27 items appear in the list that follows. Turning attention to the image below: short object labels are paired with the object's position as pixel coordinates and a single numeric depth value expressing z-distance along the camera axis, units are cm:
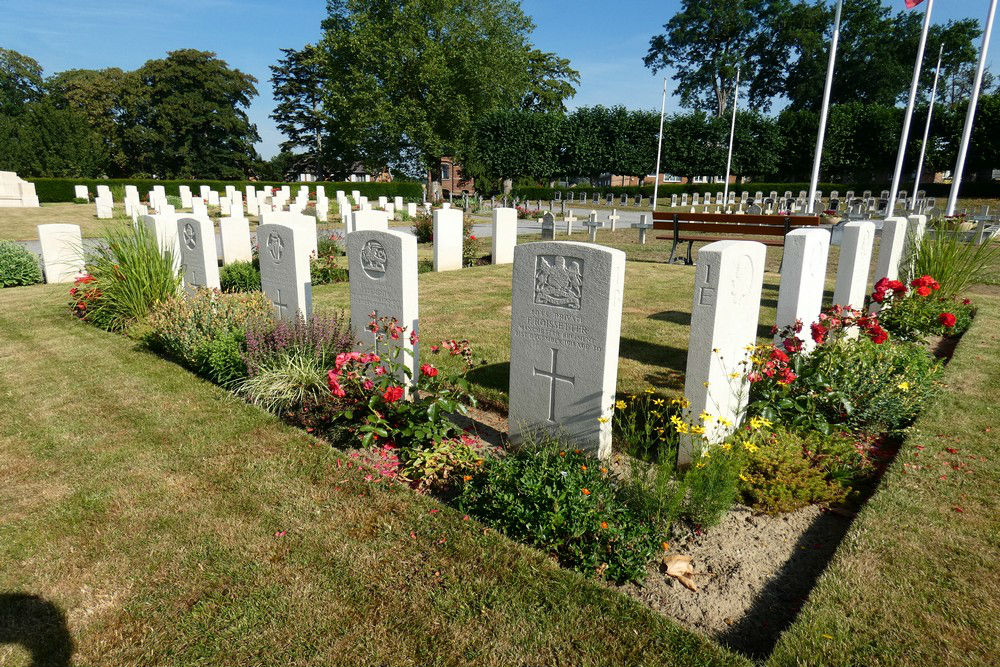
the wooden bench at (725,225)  1209
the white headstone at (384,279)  478
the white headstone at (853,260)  627
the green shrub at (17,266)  1105
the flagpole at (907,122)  1765
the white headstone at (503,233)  1388
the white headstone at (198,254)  766
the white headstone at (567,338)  375
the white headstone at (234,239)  1237
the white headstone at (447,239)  1271
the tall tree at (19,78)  5906
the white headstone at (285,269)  582
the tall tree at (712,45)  5197
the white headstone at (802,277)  488
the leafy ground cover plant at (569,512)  307
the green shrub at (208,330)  565
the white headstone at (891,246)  770
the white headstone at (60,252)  1094
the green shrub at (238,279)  1041
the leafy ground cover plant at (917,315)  696
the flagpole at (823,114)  1536
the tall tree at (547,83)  4900
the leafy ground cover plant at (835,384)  429
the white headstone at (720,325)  377
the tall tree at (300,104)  5566
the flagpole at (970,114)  1563
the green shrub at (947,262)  789
